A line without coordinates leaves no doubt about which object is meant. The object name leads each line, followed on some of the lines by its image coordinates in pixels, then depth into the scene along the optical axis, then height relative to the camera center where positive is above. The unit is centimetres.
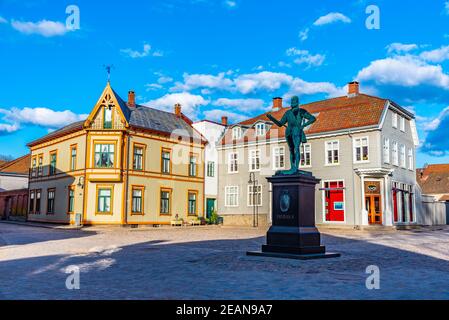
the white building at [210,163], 4016 +424
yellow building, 3231 +322
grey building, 3097 +374
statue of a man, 1445 +277
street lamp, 3650 +74
